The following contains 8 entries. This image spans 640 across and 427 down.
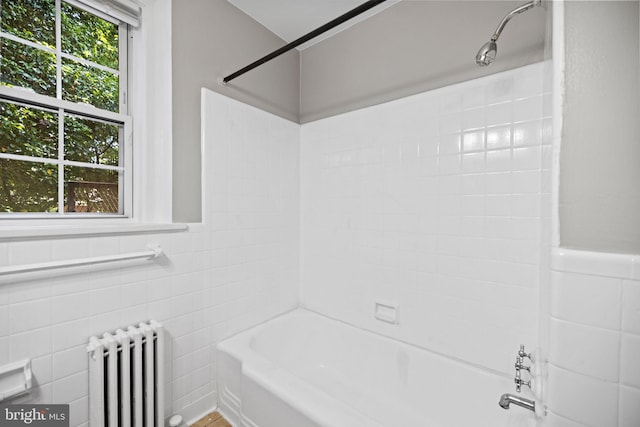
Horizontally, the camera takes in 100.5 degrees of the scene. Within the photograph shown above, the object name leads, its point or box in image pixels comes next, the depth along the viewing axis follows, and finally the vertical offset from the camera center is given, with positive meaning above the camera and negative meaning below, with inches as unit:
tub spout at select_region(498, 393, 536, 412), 35.3 -25.6
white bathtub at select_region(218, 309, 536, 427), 45.9 -36.9
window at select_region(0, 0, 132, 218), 44.0 +18.0
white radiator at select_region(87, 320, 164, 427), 44.1 -29.7
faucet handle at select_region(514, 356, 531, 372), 38.3 -22.3
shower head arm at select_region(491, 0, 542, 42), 41.1 +31.4
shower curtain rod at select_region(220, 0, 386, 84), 41.9 +32.0
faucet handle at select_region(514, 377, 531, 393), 37.3 -24.1
